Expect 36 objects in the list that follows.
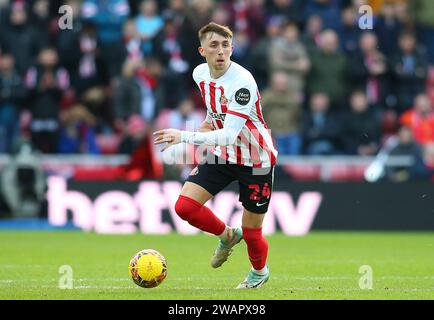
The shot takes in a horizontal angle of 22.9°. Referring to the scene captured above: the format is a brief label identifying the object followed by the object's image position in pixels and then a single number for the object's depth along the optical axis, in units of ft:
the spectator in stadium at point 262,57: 63.31
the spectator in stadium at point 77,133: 61.87
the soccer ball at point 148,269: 31.07
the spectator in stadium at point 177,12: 64.59
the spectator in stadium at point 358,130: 61.93
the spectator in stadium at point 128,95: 61.87
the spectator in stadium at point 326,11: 66.44
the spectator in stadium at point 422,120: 62.39
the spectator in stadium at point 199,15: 63.72
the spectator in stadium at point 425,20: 70.38
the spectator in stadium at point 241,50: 63.82
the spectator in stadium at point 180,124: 59.38
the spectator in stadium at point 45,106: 62.03
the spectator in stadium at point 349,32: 65.46
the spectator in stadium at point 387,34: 65.87
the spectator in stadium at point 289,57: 62.90
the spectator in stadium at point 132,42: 63.77
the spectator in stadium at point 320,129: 61.67
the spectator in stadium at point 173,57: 63.05
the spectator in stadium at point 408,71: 64.59
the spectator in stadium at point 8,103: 62.64
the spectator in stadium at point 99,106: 62.75
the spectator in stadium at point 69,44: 63.16
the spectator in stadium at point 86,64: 63.31
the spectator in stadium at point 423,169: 59.77
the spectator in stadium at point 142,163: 59.62
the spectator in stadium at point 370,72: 63.93
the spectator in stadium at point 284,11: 66.44
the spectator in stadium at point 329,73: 63.77
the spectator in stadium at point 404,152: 59.98
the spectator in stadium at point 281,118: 61.46
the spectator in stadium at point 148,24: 64.54
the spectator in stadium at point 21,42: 63.82
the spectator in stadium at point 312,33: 64.23
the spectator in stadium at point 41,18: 65.10
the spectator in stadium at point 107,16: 65.21
